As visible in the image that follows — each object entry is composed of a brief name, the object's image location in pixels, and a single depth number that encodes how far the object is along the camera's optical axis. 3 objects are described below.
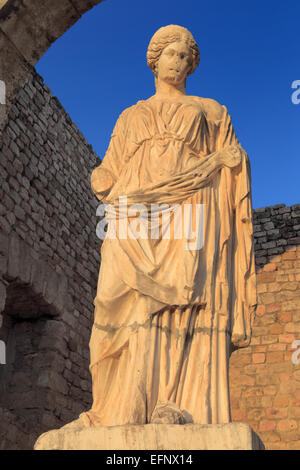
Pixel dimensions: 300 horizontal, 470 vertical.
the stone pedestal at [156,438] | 2.11
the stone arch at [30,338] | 7.12
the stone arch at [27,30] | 4.02
